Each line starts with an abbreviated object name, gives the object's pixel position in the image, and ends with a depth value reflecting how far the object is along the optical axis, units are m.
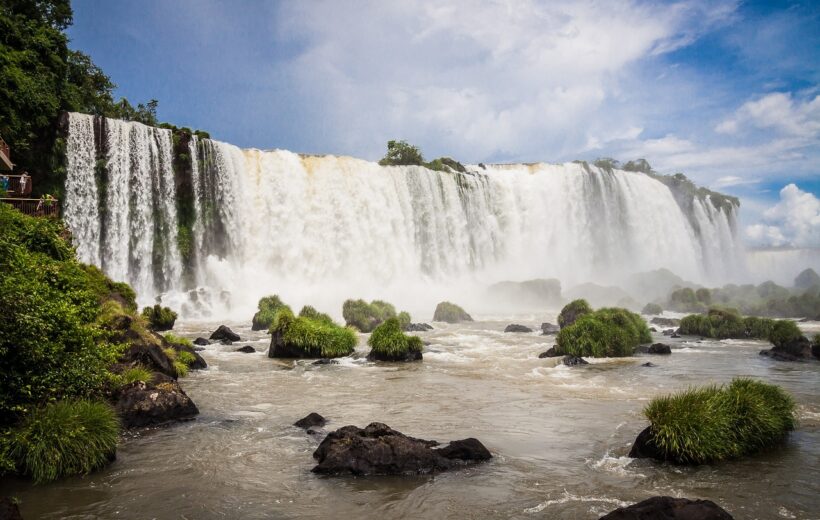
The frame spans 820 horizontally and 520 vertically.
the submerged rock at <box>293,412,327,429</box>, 10.36
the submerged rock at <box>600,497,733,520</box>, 5.01
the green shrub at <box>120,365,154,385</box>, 10.91
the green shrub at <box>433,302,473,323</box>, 36.06
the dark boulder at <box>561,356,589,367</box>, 17.94
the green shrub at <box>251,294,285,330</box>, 29.64
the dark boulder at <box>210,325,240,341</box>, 24.16
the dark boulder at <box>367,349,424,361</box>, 19.06
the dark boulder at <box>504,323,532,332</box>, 29.46
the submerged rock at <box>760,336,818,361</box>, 18.69
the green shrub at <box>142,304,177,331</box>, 26.89
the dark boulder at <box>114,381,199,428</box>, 9.89
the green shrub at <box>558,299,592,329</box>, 26.31
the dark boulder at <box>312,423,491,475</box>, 7.64
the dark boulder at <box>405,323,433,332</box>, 29.89
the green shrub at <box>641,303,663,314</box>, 39.97
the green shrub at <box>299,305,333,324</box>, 22.93
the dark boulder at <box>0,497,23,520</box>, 5.06
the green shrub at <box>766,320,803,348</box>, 19.80
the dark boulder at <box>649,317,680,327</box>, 32.75
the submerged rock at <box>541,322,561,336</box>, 28.43
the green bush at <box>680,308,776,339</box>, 26.55
